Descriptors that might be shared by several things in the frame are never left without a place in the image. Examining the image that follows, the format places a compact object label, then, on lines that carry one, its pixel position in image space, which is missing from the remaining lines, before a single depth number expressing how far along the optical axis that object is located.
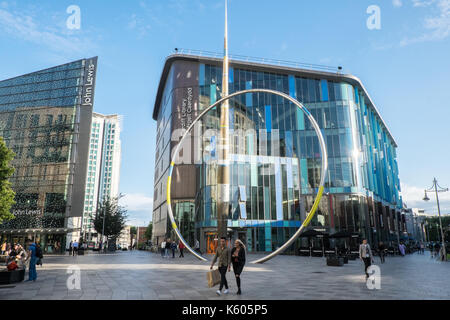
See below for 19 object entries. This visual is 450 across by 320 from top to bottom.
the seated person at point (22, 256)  13.25
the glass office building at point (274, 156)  43.25
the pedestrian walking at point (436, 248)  37.64
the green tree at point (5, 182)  27.77
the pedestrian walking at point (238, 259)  9.53
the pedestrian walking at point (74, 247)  36.39
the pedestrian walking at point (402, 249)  34.94
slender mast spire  26.94
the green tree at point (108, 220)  51.94
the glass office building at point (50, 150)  48.56
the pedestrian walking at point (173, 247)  31.05
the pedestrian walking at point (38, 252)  13.89
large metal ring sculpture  16.89
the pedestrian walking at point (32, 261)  12.48
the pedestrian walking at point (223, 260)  9.38
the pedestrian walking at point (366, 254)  12.59
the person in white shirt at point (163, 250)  32.28
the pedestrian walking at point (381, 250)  24.86
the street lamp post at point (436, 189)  32.71
